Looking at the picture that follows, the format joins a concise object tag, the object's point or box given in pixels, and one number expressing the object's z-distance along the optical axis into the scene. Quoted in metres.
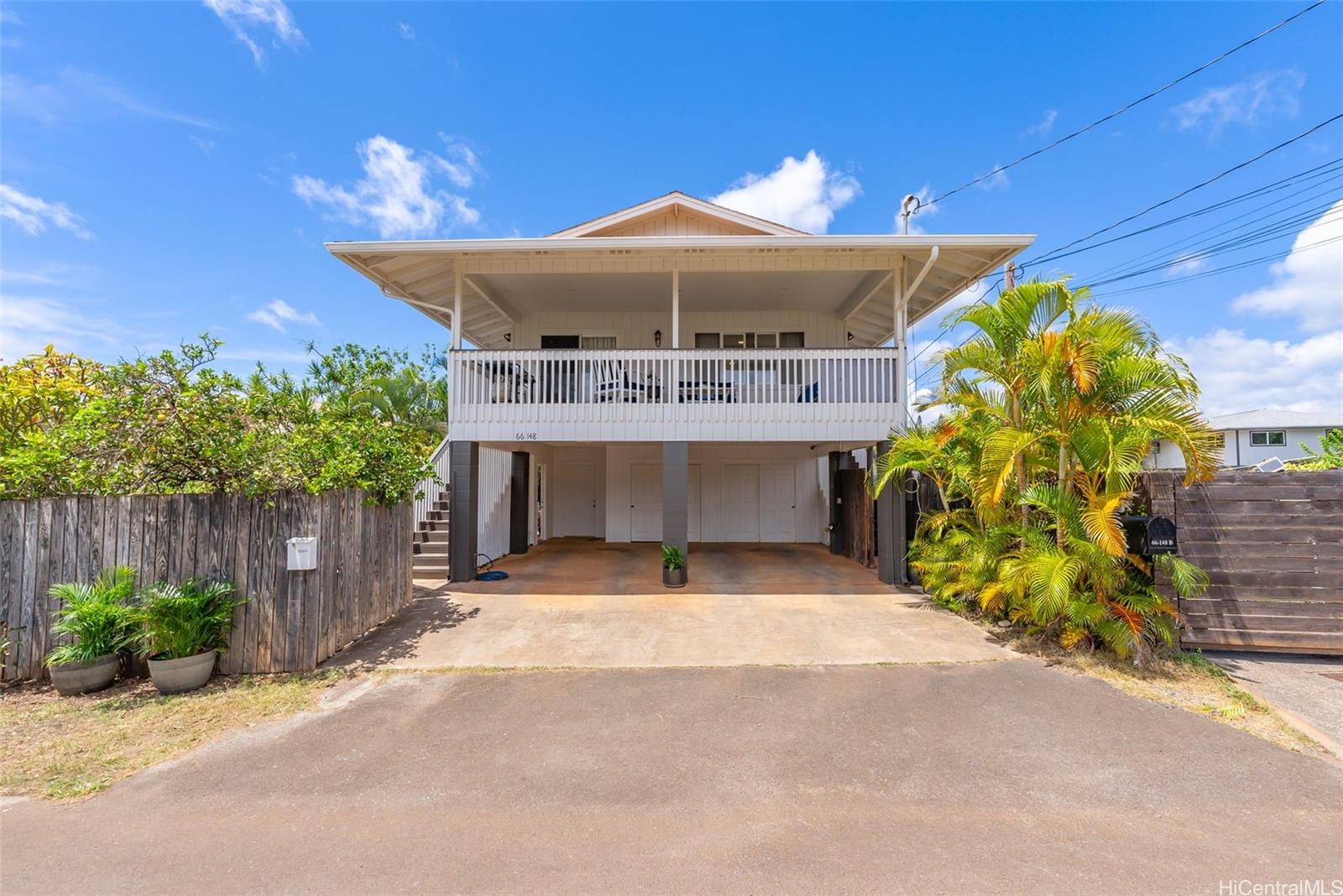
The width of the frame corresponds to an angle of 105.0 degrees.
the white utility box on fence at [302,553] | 4.57
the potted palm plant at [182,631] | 4.20
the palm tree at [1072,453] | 4.64
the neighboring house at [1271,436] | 26.11
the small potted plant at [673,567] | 7.91
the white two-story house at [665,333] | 8.11
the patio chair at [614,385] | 8.34
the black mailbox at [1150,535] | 4.80
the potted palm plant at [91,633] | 4.19
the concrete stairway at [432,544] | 8.56
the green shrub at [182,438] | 4.48
